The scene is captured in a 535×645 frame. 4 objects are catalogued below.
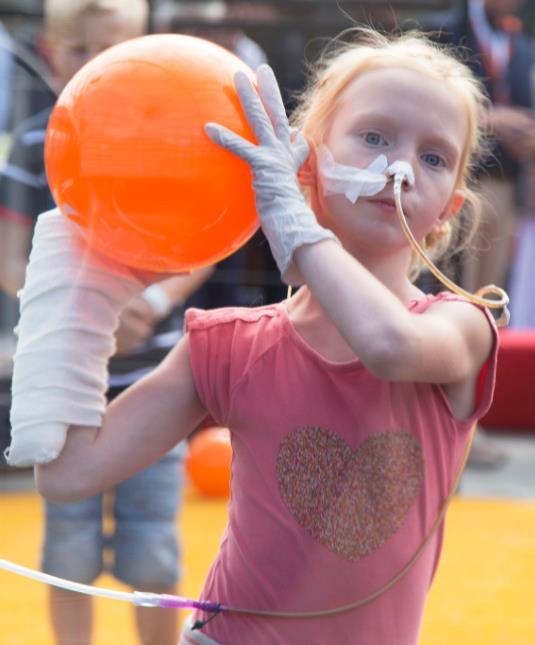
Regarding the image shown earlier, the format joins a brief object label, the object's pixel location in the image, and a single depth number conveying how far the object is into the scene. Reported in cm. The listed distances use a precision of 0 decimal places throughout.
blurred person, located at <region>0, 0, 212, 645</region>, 398
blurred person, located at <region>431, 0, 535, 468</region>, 795
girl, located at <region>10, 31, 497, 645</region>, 234
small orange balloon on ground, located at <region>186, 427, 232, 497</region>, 651
